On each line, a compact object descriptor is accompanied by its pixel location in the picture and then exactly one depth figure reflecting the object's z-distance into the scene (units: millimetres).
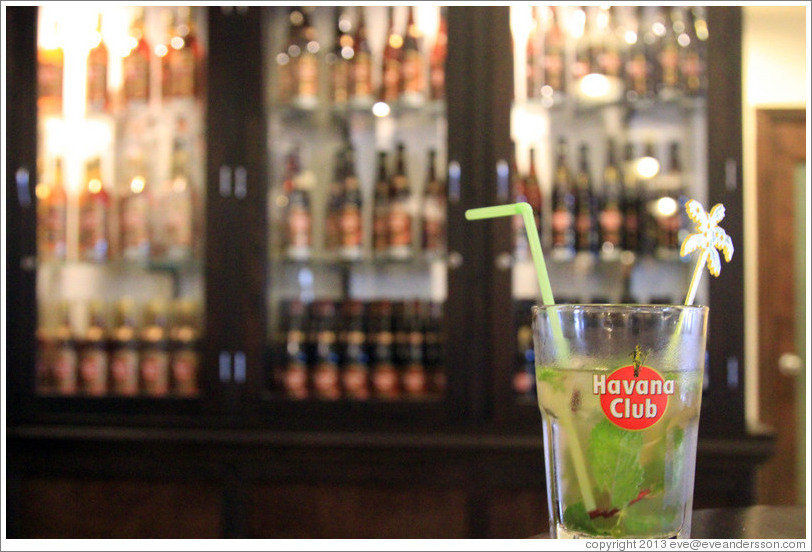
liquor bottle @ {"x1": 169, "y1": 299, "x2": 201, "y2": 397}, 2418
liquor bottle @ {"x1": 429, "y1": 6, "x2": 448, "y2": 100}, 2344
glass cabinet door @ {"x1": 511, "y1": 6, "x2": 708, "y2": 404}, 2316
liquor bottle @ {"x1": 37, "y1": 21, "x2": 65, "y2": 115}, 2461
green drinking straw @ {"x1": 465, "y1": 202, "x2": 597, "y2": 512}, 633
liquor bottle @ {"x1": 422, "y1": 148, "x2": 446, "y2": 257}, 2359
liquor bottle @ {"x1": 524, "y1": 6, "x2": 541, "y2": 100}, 2324
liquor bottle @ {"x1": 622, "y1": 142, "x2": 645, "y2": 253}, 2361
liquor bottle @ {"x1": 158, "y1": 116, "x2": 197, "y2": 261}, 2445
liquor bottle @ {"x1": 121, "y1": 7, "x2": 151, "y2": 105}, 2521
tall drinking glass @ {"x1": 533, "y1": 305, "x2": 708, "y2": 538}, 624
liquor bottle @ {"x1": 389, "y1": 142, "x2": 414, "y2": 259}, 2422
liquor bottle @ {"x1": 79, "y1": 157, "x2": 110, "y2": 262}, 2535
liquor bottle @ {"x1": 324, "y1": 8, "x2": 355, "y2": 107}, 2439
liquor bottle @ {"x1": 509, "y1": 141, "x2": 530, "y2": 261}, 2205
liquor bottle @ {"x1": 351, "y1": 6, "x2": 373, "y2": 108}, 2424
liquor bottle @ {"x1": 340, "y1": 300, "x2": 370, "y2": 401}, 2439
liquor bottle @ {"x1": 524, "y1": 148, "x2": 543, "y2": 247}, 2396
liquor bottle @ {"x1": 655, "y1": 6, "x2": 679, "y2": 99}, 2312
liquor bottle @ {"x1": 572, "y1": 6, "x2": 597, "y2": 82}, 2359
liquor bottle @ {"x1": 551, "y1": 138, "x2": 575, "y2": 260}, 2383
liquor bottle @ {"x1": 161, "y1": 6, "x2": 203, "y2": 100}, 2441
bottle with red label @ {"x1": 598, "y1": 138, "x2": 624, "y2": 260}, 2361
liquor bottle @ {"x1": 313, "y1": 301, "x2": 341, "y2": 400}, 2422
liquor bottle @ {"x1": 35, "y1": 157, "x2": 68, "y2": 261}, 2449
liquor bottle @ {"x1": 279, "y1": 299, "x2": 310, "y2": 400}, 2391
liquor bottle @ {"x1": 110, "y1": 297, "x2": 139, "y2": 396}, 2518
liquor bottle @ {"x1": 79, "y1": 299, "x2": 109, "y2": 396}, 2523
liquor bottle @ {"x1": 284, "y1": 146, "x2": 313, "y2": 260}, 2426
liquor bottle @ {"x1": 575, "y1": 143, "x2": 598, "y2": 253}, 2389
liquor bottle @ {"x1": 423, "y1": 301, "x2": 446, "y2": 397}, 2312
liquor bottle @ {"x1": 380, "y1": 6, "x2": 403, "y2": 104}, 2420
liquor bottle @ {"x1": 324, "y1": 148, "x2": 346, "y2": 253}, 2459
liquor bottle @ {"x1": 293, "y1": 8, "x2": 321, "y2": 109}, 2414
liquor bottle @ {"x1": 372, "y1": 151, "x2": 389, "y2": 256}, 2451
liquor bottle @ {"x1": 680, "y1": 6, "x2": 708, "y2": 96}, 2213
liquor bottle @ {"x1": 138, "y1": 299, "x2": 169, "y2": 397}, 2473
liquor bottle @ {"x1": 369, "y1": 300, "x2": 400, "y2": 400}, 2385
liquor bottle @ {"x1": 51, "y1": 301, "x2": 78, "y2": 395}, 2520
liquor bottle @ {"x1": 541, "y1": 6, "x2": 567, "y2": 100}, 2346
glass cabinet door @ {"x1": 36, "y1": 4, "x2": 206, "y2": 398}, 2459
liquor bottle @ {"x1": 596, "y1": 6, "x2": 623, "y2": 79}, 2355
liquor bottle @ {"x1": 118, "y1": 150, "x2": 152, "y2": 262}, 2504
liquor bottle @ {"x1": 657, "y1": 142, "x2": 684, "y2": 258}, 2324
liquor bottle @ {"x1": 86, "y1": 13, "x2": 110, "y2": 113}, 2545
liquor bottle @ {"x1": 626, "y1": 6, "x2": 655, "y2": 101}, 2340
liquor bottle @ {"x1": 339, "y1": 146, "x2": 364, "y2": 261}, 2426
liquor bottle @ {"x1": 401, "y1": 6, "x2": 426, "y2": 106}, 2385
